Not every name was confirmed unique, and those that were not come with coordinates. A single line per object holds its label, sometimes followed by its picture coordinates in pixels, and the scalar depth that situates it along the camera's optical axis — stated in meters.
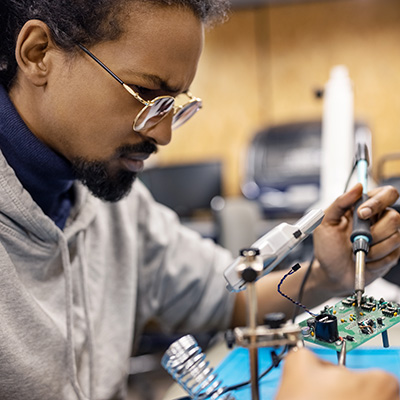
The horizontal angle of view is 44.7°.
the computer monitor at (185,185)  3.10
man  0.78
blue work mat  0.62
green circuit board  0.55
